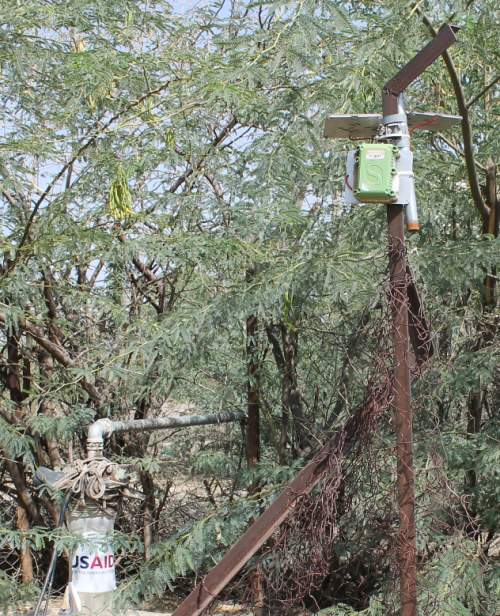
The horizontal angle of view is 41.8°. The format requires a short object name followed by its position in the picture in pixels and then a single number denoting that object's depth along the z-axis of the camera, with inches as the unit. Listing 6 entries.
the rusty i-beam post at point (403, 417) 101.2
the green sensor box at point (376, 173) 99.7
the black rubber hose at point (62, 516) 141.0
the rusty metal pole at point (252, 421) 186.2
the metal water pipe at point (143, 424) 152.1
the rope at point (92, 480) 145.6
